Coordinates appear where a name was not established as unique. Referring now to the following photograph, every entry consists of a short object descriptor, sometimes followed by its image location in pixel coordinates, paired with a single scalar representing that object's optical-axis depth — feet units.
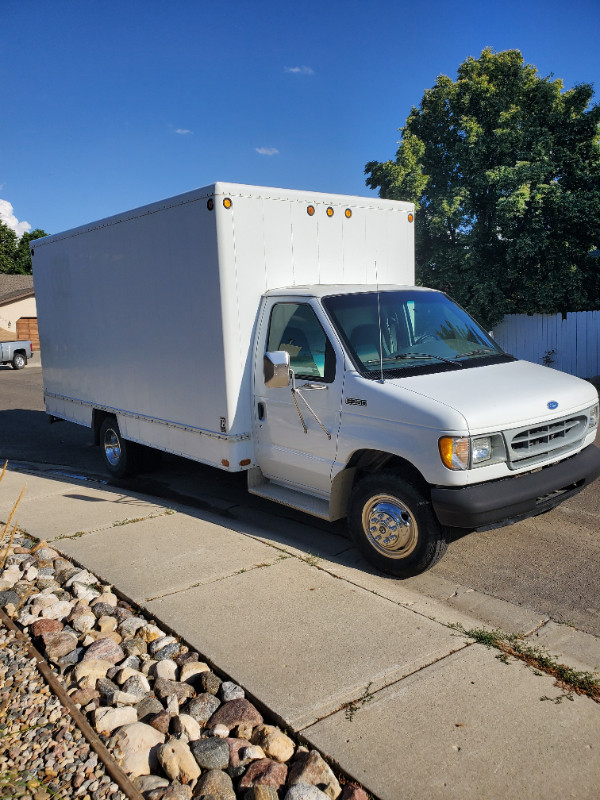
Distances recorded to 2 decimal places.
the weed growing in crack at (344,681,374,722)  10.87
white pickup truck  95.20
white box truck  15.16
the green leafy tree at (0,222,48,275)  222.48
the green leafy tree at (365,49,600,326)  59.93
